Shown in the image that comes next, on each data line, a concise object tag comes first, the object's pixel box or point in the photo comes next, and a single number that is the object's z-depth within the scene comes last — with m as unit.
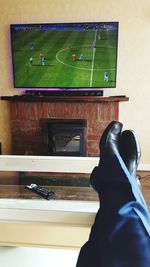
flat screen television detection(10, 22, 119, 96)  2.69
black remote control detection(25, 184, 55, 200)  1.53
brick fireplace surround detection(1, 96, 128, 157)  2.81
